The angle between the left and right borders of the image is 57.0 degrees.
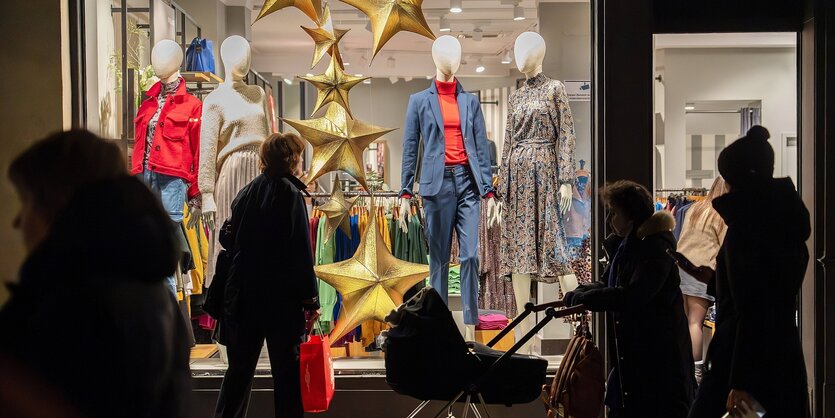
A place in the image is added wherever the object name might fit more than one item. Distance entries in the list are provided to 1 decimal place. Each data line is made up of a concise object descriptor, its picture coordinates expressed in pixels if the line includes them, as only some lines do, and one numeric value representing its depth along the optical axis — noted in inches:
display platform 180.4
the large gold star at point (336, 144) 186.5
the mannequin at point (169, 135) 186.2
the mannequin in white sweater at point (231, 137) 188.4
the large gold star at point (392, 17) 182.7
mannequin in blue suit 186.9
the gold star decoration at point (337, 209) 192.7
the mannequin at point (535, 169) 189.5
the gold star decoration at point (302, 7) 179.5
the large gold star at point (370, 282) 184.5
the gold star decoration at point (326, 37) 185.8
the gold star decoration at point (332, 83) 187.6
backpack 126.6
